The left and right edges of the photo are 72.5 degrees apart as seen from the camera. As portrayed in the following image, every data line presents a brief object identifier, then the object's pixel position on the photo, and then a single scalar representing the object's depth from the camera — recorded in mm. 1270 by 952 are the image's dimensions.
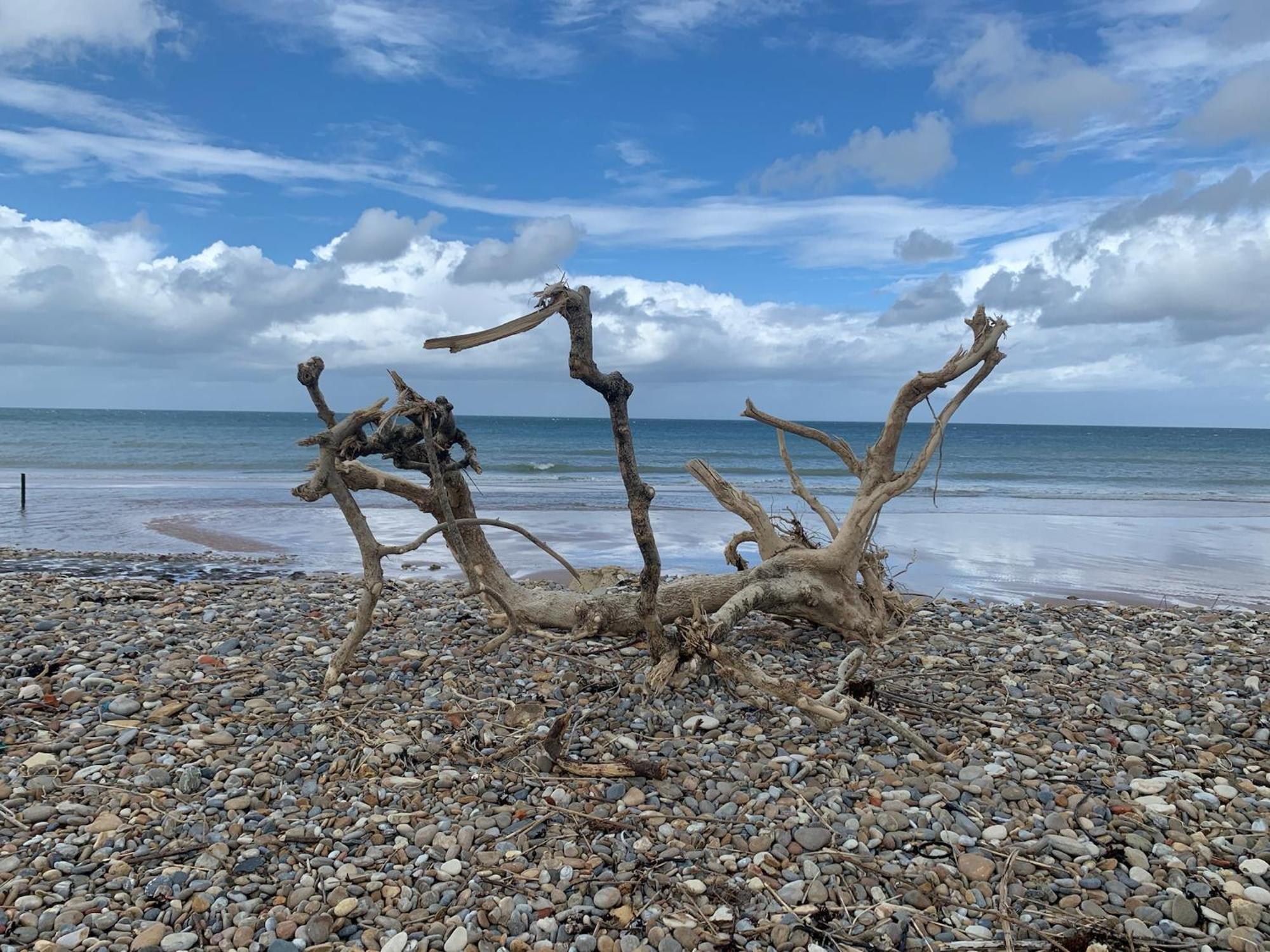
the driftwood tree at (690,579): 5691
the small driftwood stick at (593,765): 4586
